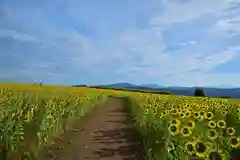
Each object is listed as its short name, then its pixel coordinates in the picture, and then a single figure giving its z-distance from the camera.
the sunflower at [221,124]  2.80
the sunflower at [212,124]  2.83
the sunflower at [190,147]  2.26
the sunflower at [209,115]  3.14
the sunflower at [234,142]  2.34
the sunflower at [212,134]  2.41
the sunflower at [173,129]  2.65
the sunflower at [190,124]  2.68
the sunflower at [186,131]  2.54
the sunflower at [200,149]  2.13
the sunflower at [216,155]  2.13
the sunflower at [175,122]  2.73
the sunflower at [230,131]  2.60
